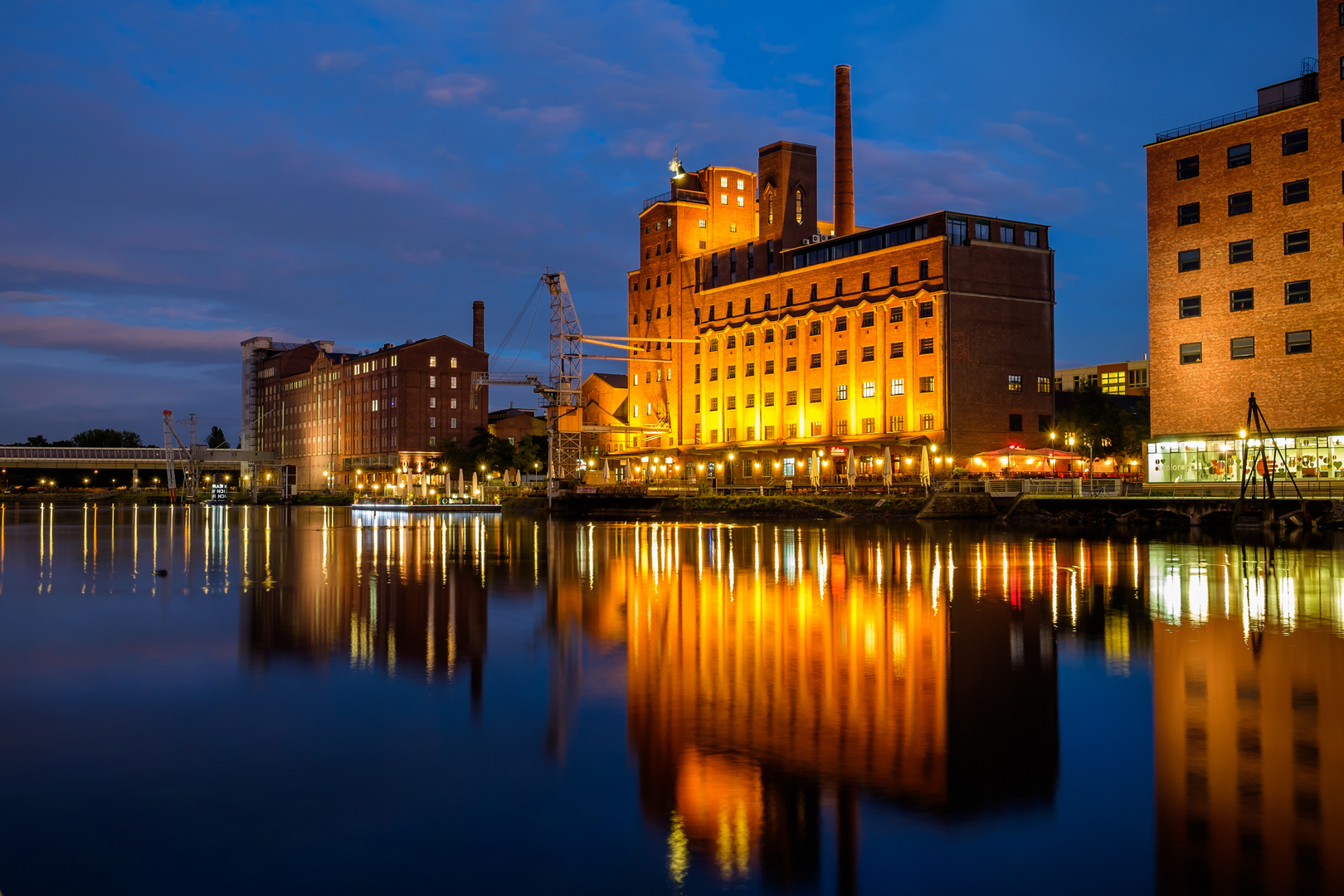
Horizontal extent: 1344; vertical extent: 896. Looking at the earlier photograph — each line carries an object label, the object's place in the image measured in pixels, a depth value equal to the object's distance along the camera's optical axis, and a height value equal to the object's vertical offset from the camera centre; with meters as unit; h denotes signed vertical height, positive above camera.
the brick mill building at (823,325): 80.44 +11.94
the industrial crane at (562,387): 99.75 +7.83
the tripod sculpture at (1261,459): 50.31 -0.36
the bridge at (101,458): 160.00 +2.29
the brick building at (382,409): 150.38 +9.16
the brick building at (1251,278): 56.78 +10.37
